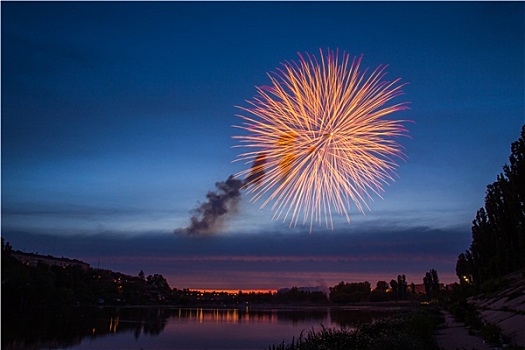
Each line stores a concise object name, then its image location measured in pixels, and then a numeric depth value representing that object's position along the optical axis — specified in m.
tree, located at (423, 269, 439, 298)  110.75
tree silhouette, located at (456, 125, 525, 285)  33.22
